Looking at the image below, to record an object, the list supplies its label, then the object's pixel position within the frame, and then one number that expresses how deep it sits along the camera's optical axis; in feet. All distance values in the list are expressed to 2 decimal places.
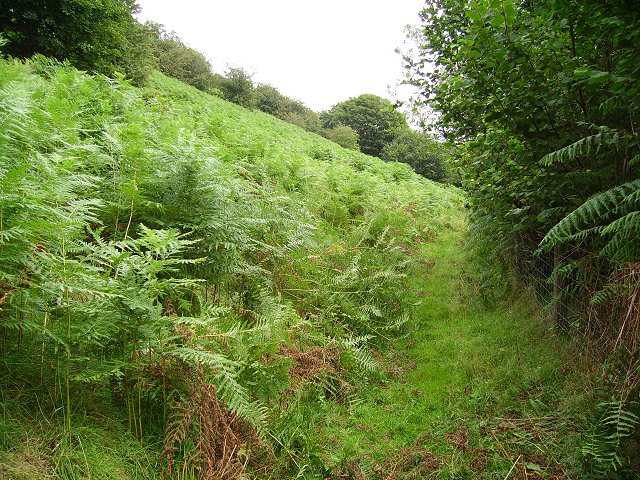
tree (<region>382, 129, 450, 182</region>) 112.68
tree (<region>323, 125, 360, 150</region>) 110.11
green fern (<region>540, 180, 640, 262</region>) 9.15
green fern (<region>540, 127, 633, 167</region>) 10.29
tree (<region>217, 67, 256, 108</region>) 96.17
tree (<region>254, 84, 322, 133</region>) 116.88
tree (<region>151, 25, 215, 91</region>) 91.04
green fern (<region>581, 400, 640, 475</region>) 8.93
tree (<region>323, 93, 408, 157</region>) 155.02
